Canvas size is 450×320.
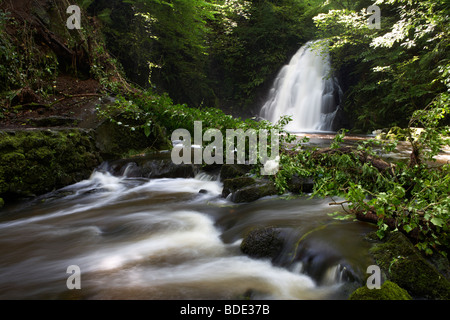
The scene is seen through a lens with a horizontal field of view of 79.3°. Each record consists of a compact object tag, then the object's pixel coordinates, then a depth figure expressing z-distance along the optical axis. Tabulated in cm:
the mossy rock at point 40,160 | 488
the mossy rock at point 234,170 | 566
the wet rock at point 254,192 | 464
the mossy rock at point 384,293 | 190
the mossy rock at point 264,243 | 302
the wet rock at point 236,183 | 488
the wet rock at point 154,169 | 660
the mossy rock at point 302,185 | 476
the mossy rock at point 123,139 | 697
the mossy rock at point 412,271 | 210
